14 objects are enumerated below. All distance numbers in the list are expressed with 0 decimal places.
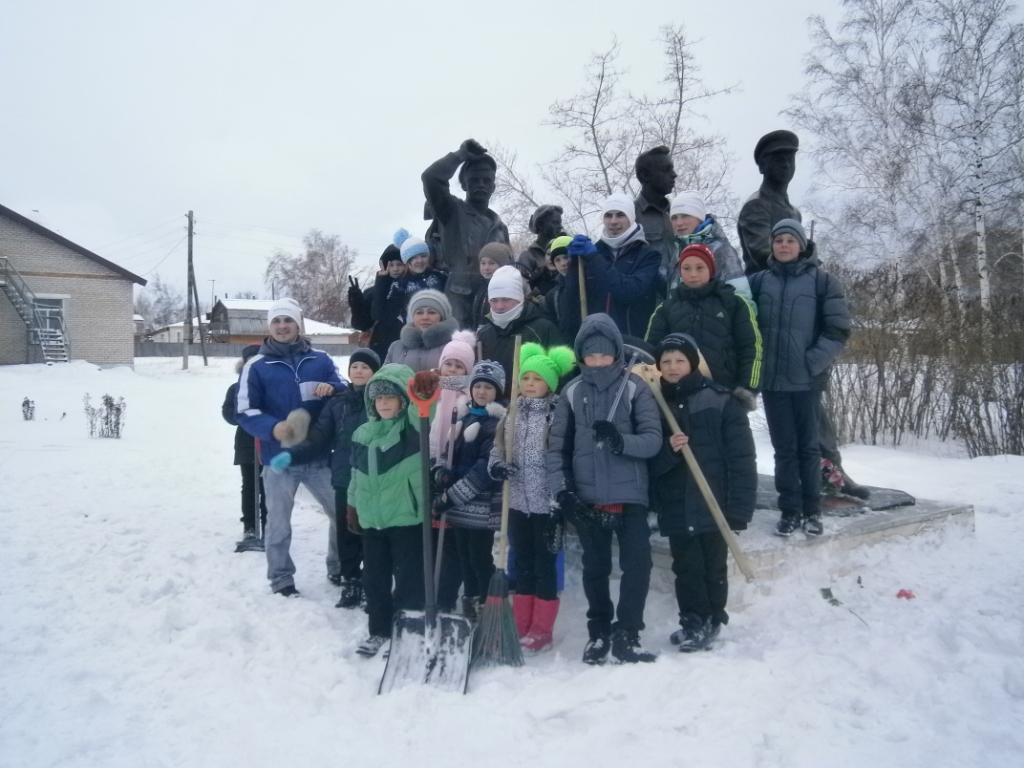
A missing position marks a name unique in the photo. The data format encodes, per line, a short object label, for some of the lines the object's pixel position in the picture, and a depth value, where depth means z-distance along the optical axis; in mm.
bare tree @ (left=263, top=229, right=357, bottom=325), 55562
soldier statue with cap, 5094
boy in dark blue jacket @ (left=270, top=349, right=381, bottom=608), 4785
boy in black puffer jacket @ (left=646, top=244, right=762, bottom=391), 4145
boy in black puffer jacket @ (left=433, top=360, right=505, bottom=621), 4070
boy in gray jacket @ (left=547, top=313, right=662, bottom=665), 3748
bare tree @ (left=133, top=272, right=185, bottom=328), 89938
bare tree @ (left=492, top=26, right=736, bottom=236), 17484
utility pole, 32469
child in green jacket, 4090
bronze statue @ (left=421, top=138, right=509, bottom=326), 5988
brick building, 27625
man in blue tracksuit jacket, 4910
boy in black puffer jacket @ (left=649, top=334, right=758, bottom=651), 3871
